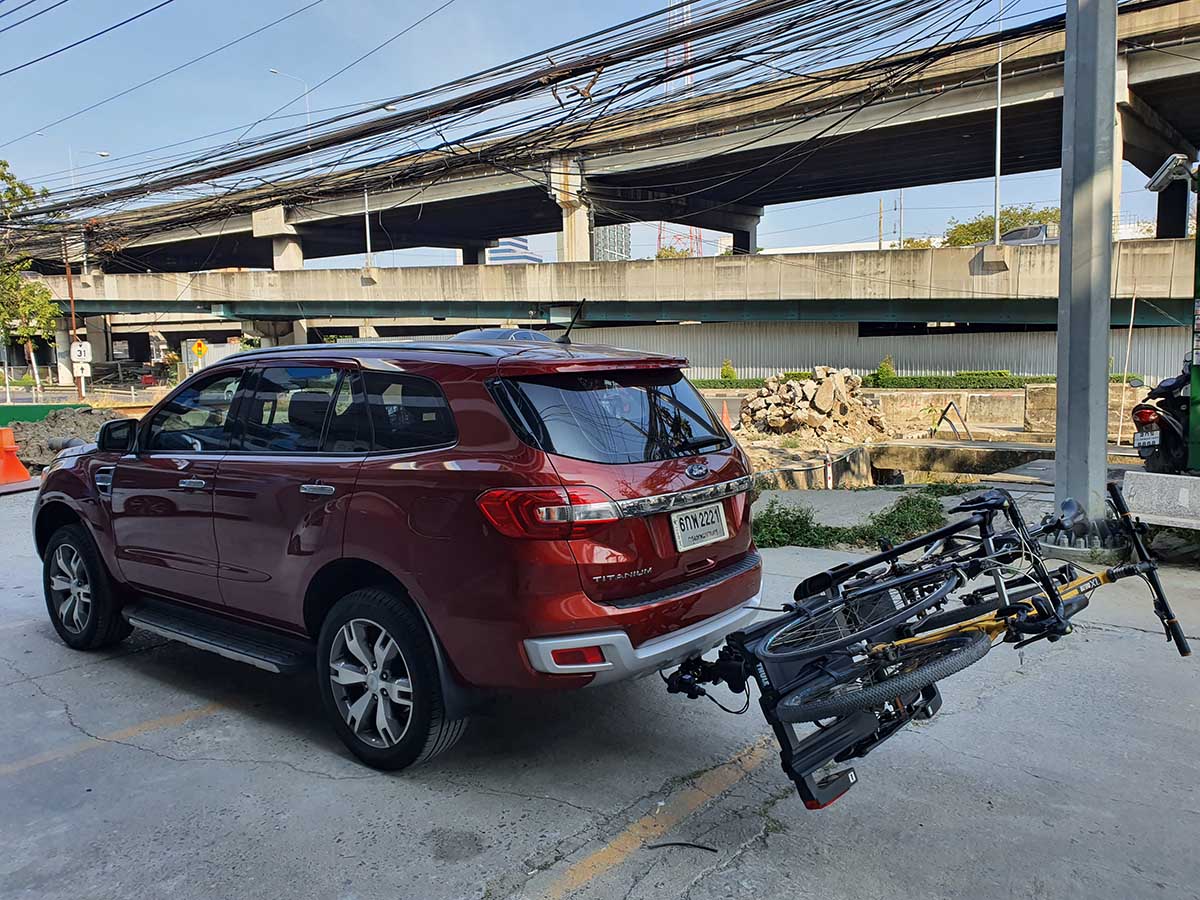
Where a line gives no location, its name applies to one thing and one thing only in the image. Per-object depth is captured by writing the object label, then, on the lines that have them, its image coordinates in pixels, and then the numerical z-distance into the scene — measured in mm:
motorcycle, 7941
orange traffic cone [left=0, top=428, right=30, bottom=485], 13172
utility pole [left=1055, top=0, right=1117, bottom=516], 7051
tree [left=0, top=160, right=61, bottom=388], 35781
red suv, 3379
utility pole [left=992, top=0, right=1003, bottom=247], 27823
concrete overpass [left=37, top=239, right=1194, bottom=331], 28094
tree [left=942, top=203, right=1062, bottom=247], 52719
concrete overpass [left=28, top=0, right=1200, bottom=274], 28031
